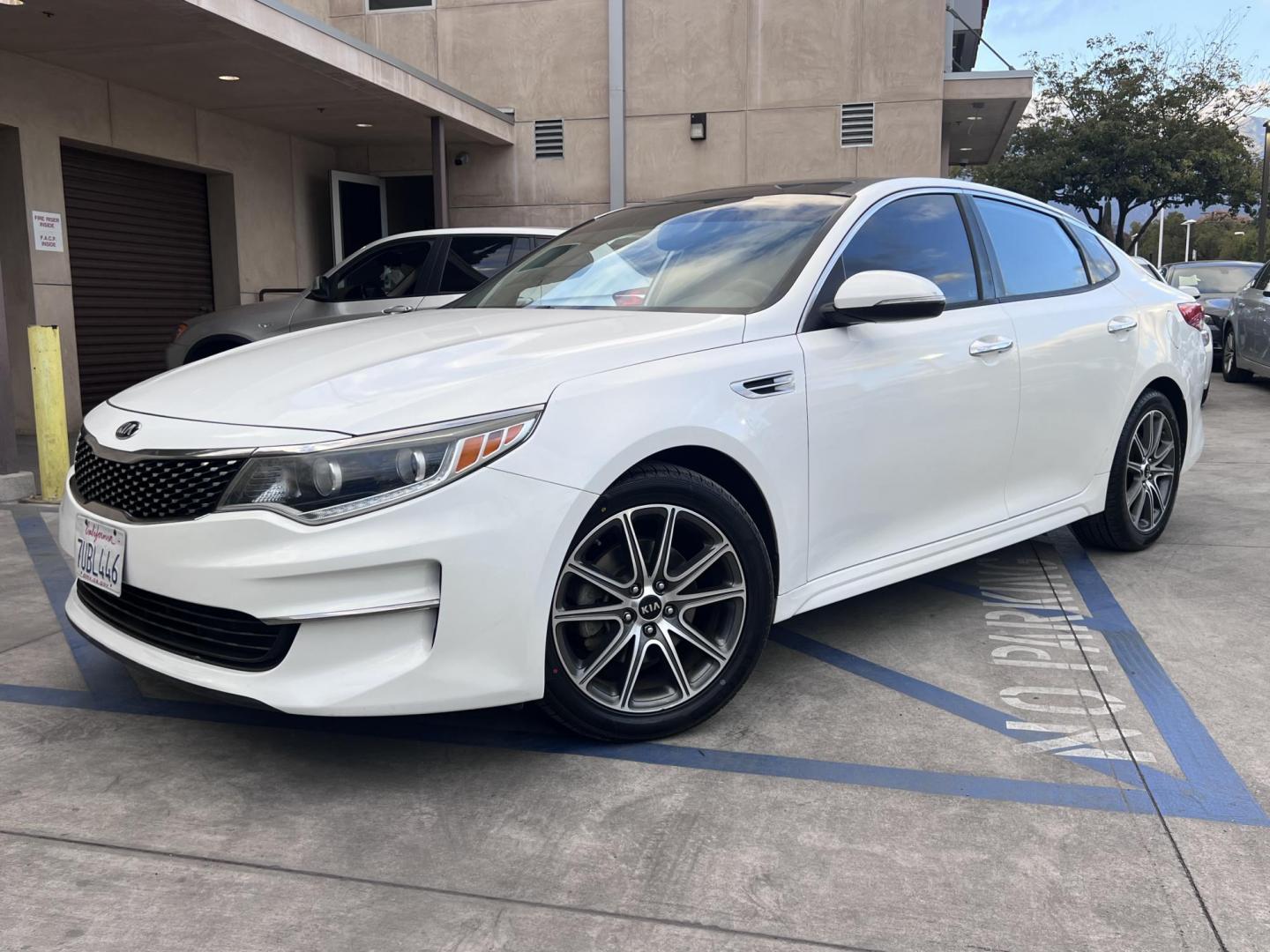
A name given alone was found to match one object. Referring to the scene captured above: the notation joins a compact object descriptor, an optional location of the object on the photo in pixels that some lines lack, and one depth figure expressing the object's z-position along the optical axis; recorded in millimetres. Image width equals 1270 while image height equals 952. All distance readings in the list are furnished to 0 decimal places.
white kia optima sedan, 2510
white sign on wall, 9578
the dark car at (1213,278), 15336
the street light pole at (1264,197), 27334
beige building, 10102
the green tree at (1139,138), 25859
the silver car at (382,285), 8953
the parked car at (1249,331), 12281
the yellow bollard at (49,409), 6527
